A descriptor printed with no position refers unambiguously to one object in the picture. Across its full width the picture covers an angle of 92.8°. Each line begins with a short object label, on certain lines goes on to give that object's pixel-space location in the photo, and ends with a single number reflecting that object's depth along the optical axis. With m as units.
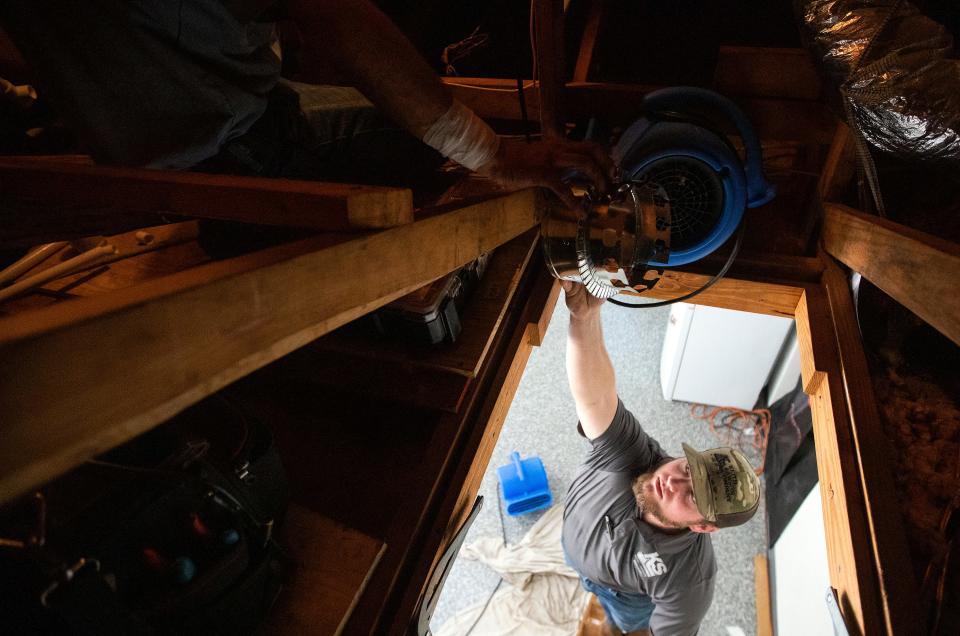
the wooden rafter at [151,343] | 0.23
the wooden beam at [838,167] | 1.05
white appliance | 2.61
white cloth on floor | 2.28
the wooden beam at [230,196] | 0.43
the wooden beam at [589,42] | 1.68
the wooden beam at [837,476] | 0.73
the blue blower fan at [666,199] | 0.86
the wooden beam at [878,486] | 0.68
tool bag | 0.46
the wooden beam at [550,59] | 1.22
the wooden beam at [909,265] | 0.54
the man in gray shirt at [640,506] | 1.64
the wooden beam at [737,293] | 1.26
